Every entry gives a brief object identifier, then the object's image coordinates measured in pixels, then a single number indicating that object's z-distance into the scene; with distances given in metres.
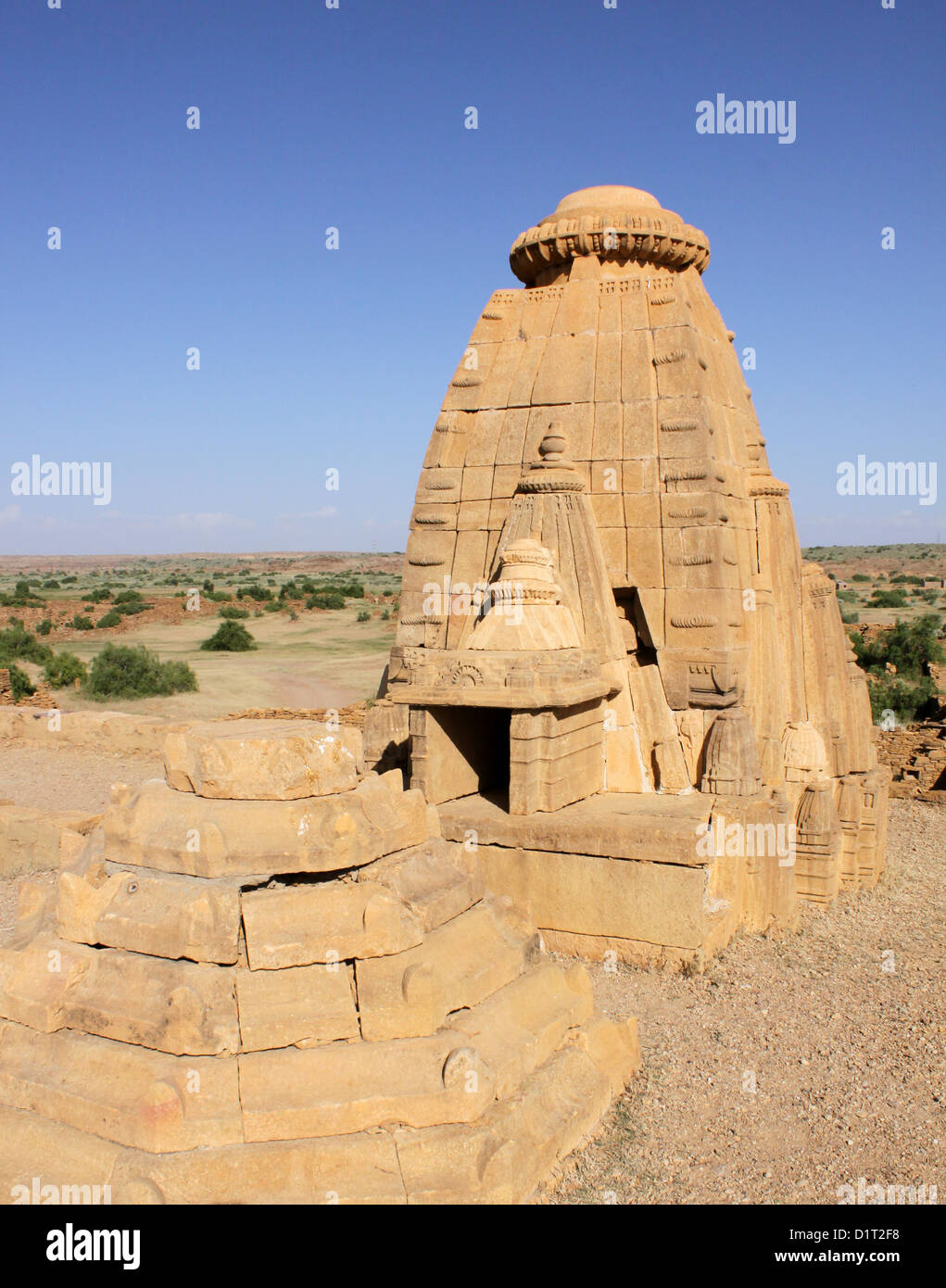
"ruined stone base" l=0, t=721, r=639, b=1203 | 3.65
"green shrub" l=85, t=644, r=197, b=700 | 23.36
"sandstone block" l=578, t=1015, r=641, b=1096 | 4.80
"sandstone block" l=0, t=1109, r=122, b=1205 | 3.62
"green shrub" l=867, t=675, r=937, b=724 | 19.62
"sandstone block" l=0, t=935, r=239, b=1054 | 3.77
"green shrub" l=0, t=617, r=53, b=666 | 27.44
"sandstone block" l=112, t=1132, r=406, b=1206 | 3.55
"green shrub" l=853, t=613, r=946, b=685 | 22.84
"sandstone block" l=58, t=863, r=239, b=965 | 3.92
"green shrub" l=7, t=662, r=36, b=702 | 21.00
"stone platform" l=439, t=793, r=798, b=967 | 6.80
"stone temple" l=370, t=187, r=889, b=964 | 7.16
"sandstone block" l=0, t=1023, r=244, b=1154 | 3.62
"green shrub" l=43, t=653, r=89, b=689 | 24.31
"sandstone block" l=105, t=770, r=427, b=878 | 4.08
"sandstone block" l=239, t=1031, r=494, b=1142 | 3.69
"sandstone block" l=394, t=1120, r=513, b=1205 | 3.63
